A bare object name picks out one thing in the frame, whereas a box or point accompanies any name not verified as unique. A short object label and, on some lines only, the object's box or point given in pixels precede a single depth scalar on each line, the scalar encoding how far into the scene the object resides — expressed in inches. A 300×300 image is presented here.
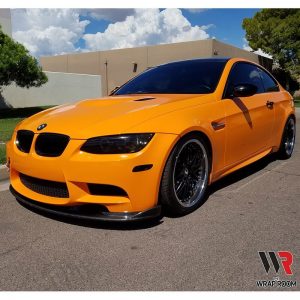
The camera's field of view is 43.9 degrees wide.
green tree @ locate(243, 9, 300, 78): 1275.8
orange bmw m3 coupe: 120.4
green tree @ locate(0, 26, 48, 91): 556.4
